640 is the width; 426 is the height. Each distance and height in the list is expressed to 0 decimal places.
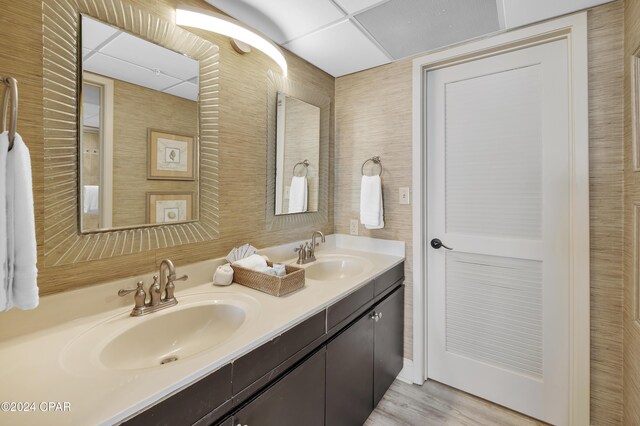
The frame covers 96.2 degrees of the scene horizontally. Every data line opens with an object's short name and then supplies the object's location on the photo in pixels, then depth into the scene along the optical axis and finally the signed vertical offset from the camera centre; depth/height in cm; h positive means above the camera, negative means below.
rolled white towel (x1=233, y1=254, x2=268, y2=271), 131 -23
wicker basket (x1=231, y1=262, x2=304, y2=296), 116 -28
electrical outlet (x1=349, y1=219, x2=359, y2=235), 213 -9
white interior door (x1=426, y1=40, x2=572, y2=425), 151 -7
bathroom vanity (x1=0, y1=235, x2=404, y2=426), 62 -38
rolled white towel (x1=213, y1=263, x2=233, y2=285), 127 -27
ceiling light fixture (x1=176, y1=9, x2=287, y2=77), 119 +81
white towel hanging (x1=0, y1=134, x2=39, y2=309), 59 -4
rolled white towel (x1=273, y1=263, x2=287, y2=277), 130 -25
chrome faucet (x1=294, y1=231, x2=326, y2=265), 173 -23
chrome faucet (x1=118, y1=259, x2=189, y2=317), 100 -29
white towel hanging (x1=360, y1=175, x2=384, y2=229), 189 +8
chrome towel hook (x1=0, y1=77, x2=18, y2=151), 57 +22
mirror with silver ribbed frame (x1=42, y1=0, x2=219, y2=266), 90 +28
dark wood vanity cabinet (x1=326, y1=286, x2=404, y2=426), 121 -73
